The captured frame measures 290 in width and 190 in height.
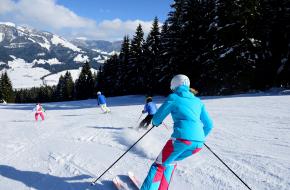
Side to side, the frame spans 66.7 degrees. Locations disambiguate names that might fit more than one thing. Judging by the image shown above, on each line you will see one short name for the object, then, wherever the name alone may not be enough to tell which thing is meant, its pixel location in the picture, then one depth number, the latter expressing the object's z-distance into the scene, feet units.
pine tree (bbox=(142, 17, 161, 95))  107.19
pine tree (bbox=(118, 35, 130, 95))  126.11
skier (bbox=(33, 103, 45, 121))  43.78
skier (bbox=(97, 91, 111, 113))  46.57
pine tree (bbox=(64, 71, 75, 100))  191.94
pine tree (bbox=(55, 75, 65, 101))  199.76
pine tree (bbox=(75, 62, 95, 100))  162.85
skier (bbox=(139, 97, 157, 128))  28.33
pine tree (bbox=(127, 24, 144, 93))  117.85
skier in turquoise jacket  10.23
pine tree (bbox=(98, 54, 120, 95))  141.83
